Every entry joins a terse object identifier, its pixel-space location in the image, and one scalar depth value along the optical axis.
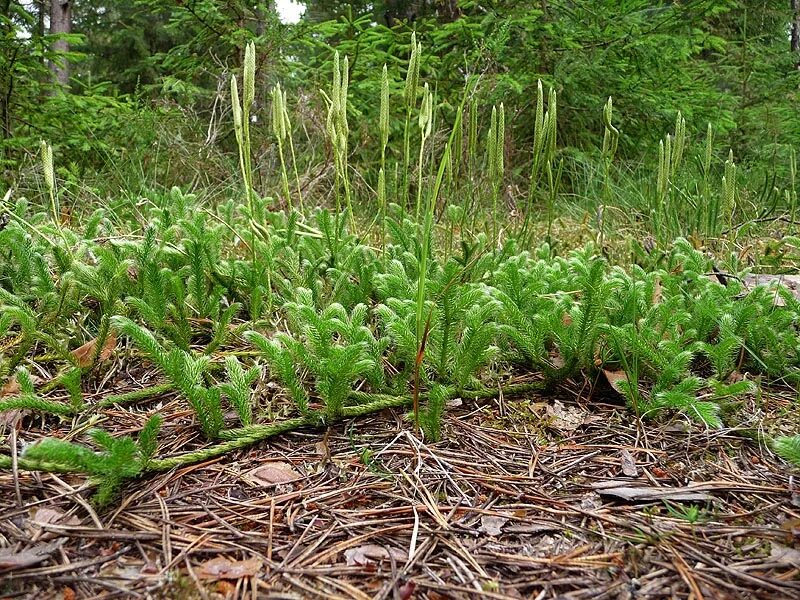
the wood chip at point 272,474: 0.33
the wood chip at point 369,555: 0.28
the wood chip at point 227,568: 0.27
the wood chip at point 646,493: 0.32
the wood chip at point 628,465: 0.34
